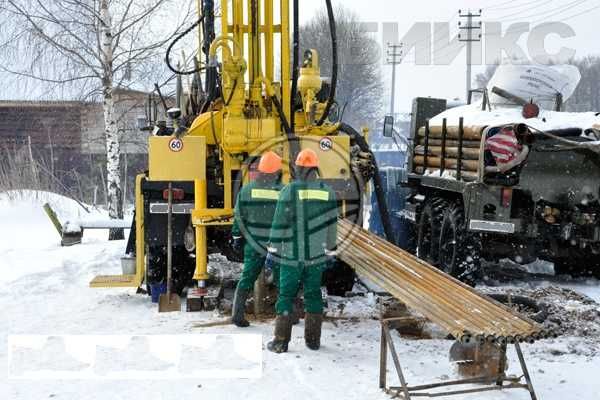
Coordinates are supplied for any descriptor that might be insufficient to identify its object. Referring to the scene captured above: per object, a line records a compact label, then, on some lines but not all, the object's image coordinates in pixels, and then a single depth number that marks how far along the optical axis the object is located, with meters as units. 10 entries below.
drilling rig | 7.19
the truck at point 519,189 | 8.12
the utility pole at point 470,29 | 37.59
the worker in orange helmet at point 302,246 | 5.89
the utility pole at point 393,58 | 45.06
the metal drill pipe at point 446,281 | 4.81
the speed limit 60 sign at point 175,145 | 7.19
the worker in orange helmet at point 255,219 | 6.36
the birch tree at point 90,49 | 14.09
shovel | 7.34
